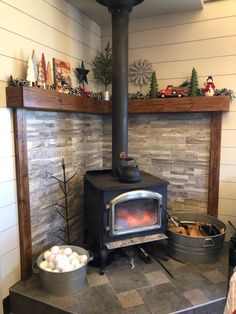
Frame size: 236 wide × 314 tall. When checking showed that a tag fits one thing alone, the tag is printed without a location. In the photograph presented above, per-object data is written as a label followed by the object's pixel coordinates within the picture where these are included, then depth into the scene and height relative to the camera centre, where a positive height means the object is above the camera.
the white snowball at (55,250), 1.90 -0.88
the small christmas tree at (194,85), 2.38 +0.36
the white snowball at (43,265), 1.78 -0.92
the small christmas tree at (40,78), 1.88 +0.34
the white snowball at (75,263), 1.79 -0.91
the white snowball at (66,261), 1.75 -0.89
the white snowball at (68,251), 1.90 -0.89
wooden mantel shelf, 1.68 +0.19
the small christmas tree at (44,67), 1.93 +0.42
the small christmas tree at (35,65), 1.82 +0.41
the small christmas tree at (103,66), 2.63 +0.59
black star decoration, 2.43 +0.48
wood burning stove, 1.92 -0.64
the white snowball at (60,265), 1.73 -0.89
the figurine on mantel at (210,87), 2.33 +0.34
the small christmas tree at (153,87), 2.53 +0.37
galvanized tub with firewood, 2.06 -0.93
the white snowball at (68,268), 1.73 -0.92
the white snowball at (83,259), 1.86 -0.92
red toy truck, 2.42 +0.31
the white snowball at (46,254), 1.86 -0.89
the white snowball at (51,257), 1.81 -0.89
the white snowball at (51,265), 1.76 -0.91
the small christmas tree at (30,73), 1.79 +0.35
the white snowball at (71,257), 1.82 -0.89
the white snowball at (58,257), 1.76 -0.87
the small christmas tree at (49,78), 1.97 +0.35
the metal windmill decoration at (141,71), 2.63 +0.54
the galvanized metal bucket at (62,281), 1.70 -0.99
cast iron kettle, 2.02 -0.36
